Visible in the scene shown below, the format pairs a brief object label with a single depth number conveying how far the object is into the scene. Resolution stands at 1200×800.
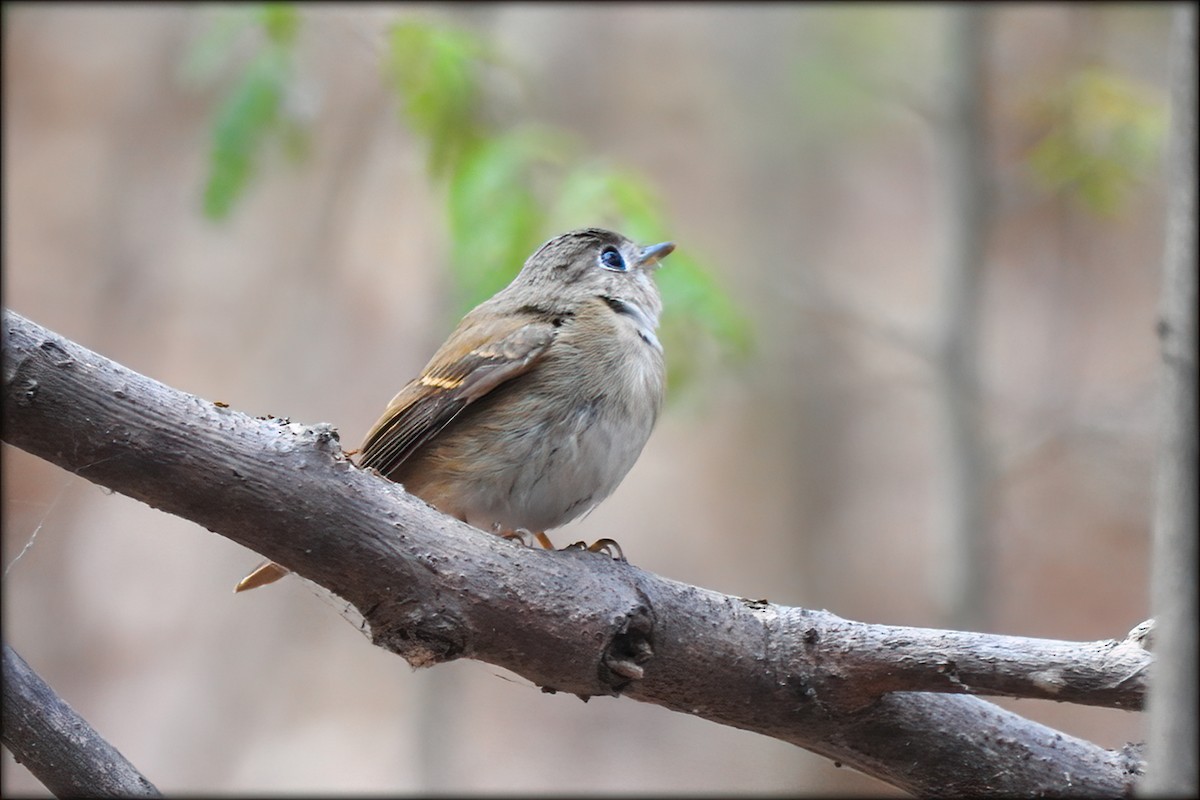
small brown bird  5.96
